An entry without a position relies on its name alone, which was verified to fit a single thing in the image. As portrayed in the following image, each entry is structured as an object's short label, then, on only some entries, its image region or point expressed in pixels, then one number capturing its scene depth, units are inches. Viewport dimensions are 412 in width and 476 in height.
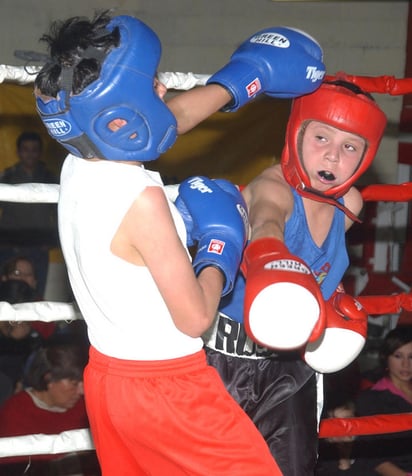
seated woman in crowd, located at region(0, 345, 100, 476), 169.7
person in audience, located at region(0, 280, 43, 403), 207.1
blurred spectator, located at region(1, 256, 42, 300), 223.3
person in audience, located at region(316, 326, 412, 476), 182.1
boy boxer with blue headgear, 85.0
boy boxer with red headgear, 112.1
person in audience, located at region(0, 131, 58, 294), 253.9
